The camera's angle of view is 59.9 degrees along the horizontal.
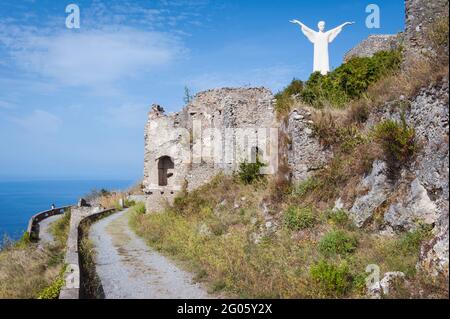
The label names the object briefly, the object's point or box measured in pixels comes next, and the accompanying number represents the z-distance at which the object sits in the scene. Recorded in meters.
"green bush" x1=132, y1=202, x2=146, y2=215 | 20.97
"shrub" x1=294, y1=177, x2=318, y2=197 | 10.79
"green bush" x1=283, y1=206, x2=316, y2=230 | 9.53
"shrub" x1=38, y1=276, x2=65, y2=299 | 7.41
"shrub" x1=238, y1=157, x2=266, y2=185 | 14.21
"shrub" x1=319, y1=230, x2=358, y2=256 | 7.86
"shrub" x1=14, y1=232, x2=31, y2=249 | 20.88
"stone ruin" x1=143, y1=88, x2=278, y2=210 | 16.62
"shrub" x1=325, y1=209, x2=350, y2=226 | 8.94
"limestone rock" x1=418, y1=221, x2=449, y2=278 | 5.61
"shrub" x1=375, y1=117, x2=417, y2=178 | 7.96
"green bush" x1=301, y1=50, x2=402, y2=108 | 12.53
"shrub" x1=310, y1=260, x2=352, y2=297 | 6.37
